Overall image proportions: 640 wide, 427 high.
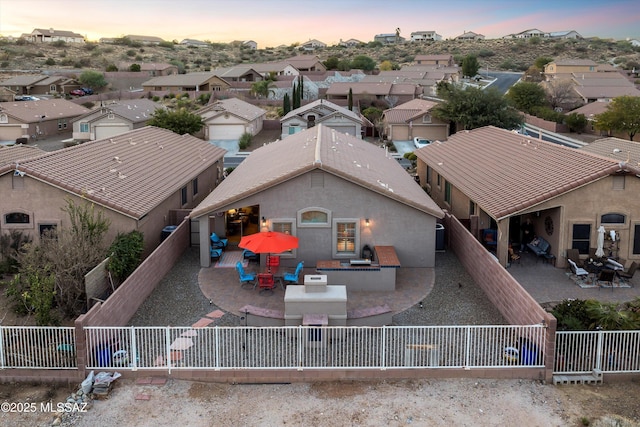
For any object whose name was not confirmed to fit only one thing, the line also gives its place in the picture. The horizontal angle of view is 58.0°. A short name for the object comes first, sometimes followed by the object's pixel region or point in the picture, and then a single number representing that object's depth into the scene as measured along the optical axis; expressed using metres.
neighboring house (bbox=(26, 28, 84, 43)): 174.75
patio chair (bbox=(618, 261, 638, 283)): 19.89
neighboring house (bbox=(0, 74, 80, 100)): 89.25
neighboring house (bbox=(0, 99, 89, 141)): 59.03
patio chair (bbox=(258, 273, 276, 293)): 18.91
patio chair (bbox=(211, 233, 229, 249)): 22.38
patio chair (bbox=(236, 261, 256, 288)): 19.17
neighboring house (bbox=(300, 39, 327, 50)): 195.38
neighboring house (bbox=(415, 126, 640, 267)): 20.50
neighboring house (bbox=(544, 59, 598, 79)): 101.19
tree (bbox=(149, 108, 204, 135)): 53.56
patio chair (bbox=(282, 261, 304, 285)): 18.75
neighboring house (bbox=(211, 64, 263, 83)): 92.31
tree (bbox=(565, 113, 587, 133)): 61.75
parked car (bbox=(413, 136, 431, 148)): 53.43
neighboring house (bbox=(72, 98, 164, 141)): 58.62
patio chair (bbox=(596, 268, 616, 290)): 19.34
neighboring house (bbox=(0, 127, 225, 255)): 20.91
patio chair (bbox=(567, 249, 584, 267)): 20.58
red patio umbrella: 18.44
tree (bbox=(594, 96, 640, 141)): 52.88
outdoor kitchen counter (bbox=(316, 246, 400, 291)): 19.25
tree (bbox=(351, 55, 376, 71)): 114.75
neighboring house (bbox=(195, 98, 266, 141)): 58.34
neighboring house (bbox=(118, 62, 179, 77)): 108.94
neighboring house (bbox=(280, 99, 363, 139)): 56.88
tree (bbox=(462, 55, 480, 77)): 115.69
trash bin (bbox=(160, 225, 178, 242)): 23.85
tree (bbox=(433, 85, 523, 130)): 53.00
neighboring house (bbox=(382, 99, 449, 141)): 57.00
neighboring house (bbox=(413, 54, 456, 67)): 127.94
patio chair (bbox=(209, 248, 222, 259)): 21.93
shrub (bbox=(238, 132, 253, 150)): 55.16
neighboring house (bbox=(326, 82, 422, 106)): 75.62
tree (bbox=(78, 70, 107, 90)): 96.38
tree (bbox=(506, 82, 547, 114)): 71.81
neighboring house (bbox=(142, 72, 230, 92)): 86.94
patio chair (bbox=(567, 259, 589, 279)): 19.89
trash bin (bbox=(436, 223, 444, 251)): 23.56
